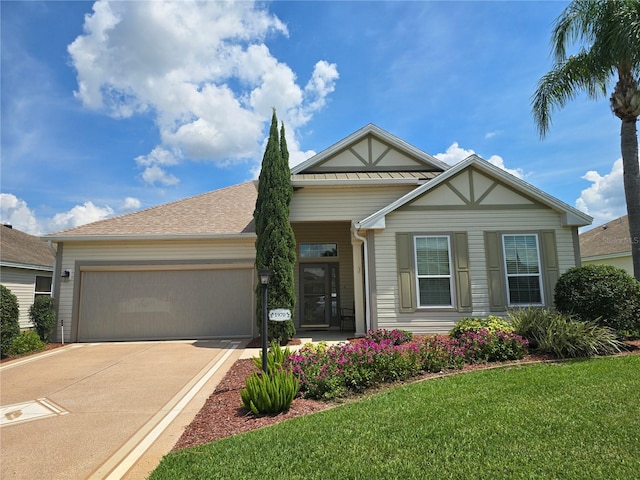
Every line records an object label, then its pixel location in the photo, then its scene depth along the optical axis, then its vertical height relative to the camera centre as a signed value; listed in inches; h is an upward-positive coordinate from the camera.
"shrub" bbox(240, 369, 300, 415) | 192.4 -53.1
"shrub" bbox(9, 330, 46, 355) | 396.5 -52.1
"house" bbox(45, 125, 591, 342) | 401.4 +42.5
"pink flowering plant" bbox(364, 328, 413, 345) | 355.6 -46.0
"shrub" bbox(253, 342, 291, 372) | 238.1 -45.9
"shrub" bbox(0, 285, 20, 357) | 382.6 -24.8
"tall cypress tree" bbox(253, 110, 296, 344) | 403.5 +61.5
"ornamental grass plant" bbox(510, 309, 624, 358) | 273.3 -39.7
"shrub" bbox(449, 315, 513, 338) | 319.6 -34.8
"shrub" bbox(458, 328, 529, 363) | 276.8 -46.0
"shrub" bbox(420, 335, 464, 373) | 262.1 -49.2
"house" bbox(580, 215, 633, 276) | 693.3 +74.2
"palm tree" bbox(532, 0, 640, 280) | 364.2 +221.4
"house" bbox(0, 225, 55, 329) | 572.7 +40.3
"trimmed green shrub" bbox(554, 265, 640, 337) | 303.7 -13.1
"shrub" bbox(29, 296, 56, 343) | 448.1 -26.8
